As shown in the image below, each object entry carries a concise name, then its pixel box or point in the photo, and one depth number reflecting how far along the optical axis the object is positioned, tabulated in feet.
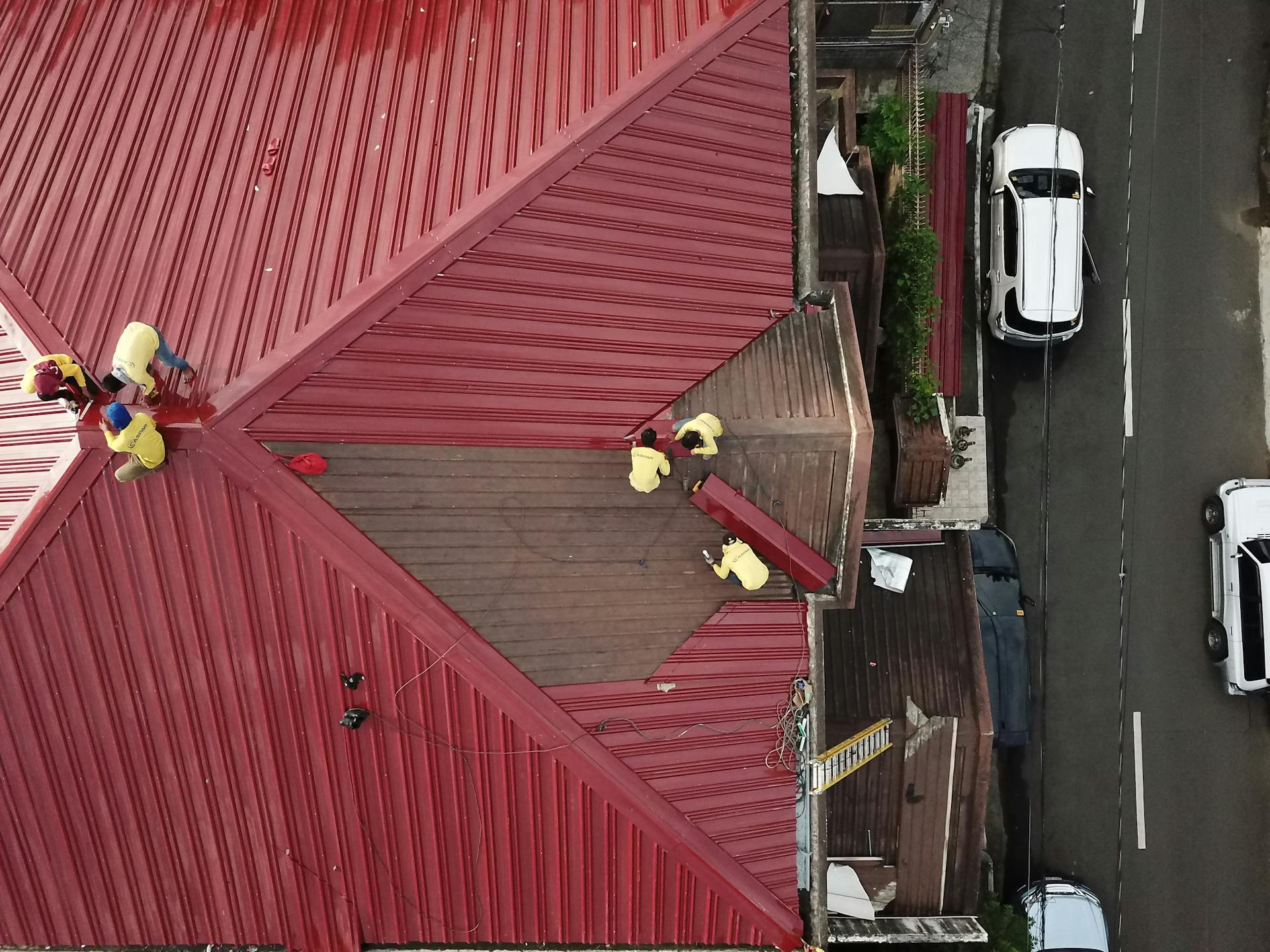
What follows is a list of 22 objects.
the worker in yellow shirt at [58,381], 24.66
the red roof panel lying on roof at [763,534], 32.58
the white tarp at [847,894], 45.39
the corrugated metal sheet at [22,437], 29.81
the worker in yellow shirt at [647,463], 30.63
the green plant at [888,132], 52.49
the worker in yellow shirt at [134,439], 25.36
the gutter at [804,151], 35.76
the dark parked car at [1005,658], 54.60
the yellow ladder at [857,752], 43.06
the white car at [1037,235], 55.83
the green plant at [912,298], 51.21
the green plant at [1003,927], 50.70
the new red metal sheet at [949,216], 54.75
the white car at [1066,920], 53.88
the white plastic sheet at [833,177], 50.62
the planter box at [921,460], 51.80
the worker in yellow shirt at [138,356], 25.43
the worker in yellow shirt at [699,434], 30.60
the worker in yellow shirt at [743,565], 32.45
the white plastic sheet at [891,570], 48.80
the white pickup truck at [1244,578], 54.49
